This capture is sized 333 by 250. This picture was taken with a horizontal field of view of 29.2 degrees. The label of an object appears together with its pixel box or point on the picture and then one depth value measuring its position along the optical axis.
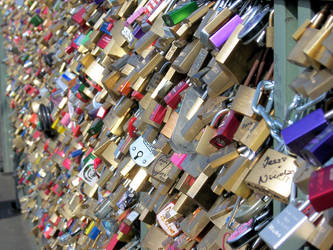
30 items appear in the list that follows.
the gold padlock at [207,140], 1.68
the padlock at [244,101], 1.50
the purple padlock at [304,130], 1.14
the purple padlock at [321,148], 1.11
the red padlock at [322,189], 1.03
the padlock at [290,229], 1.17
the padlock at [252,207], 1.48
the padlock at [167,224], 2.09
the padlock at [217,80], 1.63
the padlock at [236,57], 1.53
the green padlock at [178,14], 1.85
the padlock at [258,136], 1.43
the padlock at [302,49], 1.16
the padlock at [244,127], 1.49
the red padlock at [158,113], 2.15
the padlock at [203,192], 1.77
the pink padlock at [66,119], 4.02
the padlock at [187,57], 1.86
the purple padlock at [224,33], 1.61
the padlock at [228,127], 1.57
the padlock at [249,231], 1.44
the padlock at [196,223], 1.85
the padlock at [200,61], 1.79
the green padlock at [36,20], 5.39
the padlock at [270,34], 1.44
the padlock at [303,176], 1.14
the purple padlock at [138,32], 2.42
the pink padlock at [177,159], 1.96
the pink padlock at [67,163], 3.90
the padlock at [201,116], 1.71
